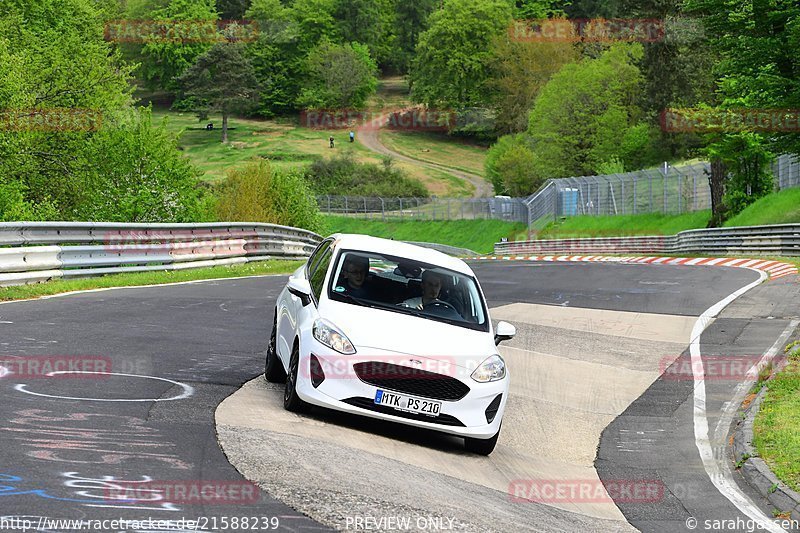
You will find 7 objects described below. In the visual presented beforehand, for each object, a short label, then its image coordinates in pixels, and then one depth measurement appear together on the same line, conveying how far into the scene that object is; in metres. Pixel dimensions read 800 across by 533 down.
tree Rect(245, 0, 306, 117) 158.50
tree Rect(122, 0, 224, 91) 155.25
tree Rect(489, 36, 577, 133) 136.12
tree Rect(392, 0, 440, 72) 187.12
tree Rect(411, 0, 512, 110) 152.50
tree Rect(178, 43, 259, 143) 140.75
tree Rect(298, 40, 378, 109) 156.88
